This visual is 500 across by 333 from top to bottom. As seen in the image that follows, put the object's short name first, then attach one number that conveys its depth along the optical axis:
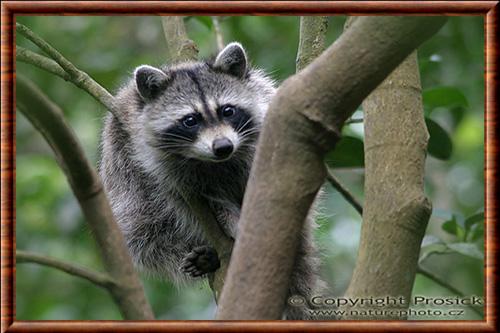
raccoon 8.67
